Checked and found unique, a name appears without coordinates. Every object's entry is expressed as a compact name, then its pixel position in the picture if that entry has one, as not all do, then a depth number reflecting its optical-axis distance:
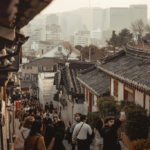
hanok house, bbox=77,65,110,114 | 18.76
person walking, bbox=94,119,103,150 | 9.19
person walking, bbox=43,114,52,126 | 12.95
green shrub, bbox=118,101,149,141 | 11.38
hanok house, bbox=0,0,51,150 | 2.83
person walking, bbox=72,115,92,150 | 9.62
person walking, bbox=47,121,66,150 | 7.85
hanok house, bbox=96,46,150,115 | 12.09
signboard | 24.24
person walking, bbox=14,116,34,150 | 8.11
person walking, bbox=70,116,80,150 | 10.82
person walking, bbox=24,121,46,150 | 6.81
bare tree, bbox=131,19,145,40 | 76.12
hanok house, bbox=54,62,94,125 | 25.36
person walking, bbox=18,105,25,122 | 21.43
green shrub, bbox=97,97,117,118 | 14.52
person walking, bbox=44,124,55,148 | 8.50
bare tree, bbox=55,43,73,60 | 87.39
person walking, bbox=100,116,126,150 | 6.69
